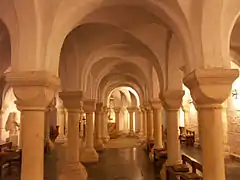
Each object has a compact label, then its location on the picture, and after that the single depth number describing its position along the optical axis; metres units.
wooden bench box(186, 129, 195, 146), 11.67
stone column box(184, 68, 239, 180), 3.03
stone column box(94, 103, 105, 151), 10.67
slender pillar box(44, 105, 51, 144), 11.09
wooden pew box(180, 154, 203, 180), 3.84
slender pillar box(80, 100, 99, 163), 8.01
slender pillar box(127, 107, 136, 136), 17.95
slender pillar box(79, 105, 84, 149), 15.06
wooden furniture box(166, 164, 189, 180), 4.40
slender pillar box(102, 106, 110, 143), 13.08
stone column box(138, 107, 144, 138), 14.26
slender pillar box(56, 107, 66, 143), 13.88
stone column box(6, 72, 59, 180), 3.00
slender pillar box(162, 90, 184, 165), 5.12
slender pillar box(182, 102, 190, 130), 12.91
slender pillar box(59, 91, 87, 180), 5.35
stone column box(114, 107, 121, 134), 20.00
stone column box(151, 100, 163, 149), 7.92
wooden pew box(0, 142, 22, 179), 6.30
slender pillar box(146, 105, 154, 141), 10.37
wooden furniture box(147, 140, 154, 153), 9.52
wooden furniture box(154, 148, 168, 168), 6.84
